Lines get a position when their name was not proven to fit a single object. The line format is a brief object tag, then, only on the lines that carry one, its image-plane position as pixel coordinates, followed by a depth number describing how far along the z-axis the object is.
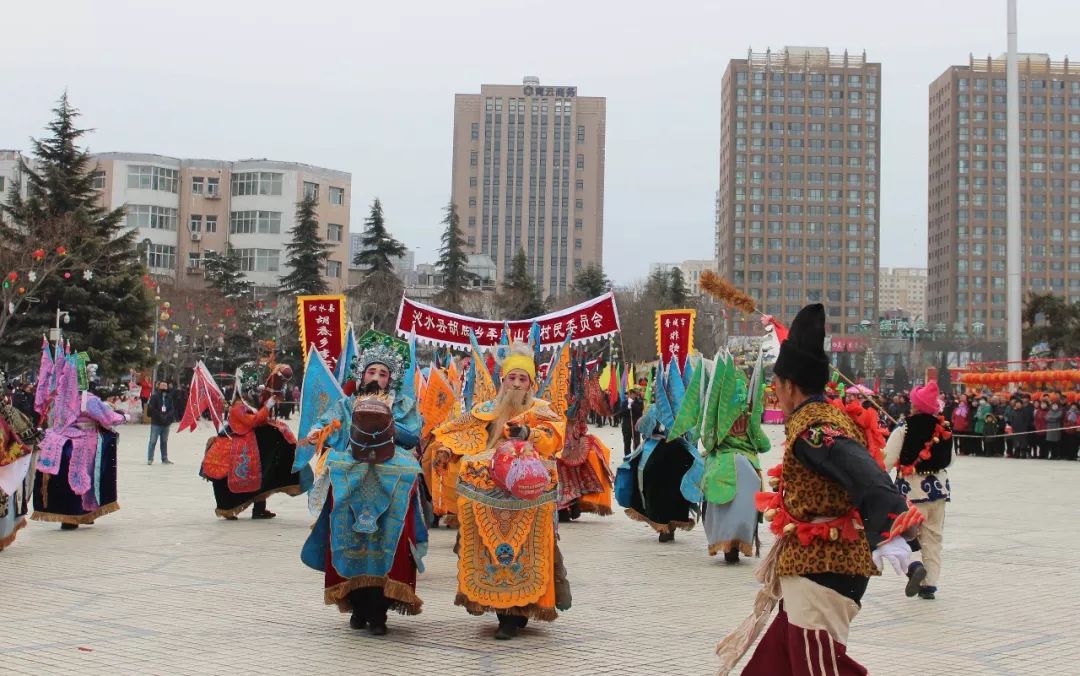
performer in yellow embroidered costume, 7.52
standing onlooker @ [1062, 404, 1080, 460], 29.17
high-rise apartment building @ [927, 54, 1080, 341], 158.12
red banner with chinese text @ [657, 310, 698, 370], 17.28
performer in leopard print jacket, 4.45
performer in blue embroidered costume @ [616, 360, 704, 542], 12.44
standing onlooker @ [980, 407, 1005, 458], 31.25
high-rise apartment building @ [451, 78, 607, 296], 156.25
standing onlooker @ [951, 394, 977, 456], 31.73
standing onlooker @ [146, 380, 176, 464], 21.64
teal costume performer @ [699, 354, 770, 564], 10.95
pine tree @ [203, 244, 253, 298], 57.53
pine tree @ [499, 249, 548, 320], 61.75
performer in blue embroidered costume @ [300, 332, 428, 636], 7.56
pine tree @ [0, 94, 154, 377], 36.69
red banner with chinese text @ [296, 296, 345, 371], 11.85
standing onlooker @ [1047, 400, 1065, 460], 29.25
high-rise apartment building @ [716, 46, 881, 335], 151.50
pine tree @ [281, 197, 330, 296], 57.50
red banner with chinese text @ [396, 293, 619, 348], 11.72
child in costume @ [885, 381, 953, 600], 9.38
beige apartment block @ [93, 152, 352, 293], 74.44
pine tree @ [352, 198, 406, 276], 58.47
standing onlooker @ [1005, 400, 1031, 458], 29.95
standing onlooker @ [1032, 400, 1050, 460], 29.95
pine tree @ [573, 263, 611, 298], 72.75
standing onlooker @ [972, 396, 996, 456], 31.22
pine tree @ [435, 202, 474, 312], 60.64
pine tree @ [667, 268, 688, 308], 72.12
